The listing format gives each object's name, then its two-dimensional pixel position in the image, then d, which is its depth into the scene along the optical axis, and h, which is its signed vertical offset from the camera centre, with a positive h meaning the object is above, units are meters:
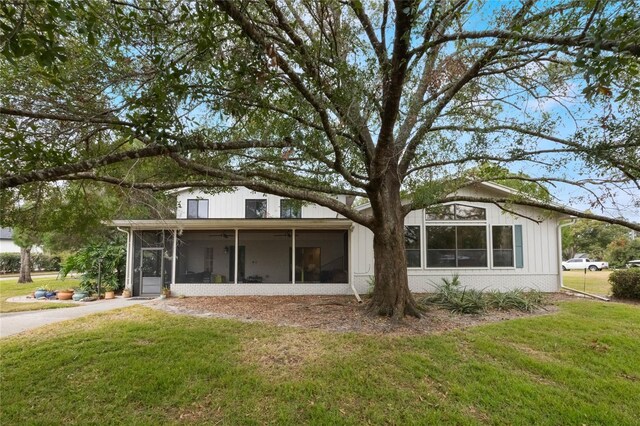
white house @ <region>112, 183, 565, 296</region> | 12.84 -0.66
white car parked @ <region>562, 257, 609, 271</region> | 30.47 -2.45
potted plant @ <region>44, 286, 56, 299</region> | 13.22 -2.13
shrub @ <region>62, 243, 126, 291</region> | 13.55 -1.06
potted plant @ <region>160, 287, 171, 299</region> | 12.16 -1.94
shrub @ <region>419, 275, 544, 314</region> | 9.16 -1.77
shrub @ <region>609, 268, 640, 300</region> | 11.33 -1.53
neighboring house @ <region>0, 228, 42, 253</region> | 38.88 -0.74
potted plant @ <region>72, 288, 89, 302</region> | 12.65 -2.08
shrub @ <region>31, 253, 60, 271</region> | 30.20 -2.11
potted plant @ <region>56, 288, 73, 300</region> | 12.91 -2.11
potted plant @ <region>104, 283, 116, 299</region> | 12.96 -2.01
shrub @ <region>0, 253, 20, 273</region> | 28.39 -1.99
